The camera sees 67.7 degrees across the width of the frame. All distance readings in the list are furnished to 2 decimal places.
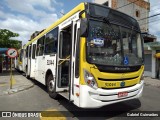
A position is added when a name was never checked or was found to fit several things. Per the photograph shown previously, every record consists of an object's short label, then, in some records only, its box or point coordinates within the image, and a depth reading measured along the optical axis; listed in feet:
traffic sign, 20.49
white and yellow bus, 10.22
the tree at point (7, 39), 53.12
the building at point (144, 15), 40.88
